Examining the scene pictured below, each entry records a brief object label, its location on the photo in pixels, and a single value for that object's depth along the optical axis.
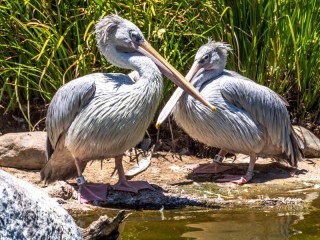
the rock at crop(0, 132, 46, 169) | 15.61
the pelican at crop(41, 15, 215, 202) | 13.34
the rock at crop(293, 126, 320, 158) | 16.56
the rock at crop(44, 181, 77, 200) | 13.28
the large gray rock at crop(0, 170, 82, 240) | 8.08
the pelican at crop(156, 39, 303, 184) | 15.00
